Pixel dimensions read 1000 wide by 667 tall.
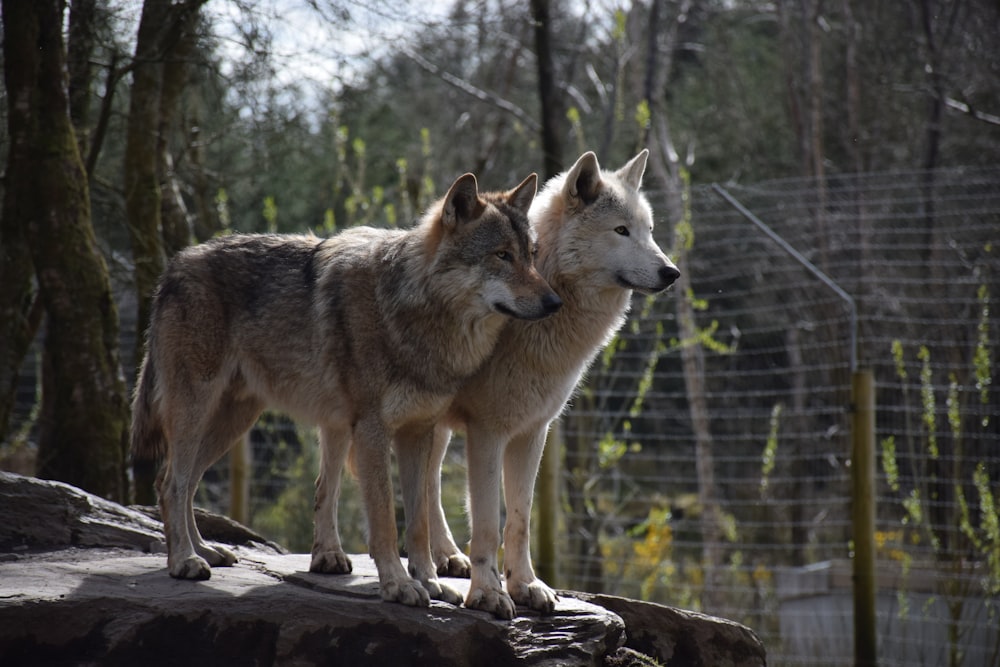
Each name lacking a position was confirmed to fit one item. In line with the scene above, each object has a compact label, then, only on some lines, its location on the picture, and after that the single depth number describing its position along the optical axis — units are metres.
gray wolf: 7.73
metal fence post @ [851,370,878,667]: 12.09
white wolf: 7.93
